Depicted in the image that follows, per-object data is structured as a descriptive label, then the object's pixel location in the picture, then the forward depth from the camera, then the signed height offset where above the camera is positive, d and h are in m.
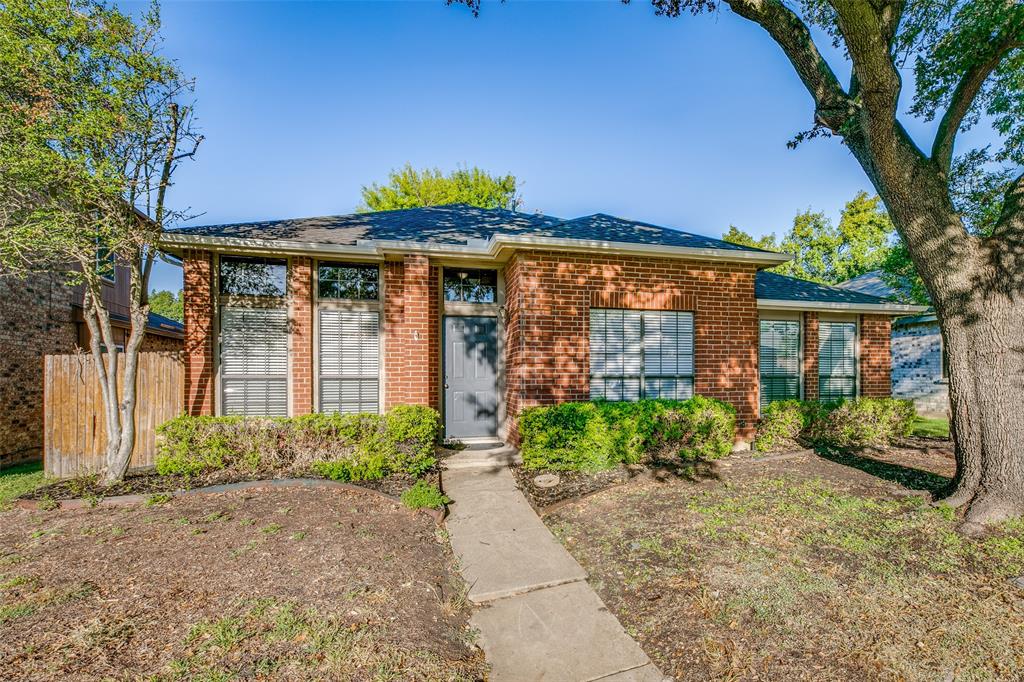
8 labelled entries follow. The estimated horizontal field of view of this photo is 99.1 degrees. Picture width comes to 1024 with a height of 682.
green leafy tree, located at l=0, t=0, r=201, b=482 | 5.00 +2.31
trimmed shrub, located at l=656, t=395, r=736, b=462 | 6.57 -1.42
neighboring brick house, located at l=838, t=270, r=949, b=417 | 14.62 -0.92
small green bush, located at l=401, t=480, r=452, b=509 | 4.96 -1.85
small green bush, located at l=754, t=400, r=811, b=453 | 7.95 -1.58
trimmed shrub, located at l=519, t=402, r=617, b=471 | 6.10 -1.45
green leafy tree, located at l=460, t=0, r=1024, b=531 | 4.30 +1.27
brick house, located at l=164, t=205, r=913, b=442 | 6.86 +0.32
